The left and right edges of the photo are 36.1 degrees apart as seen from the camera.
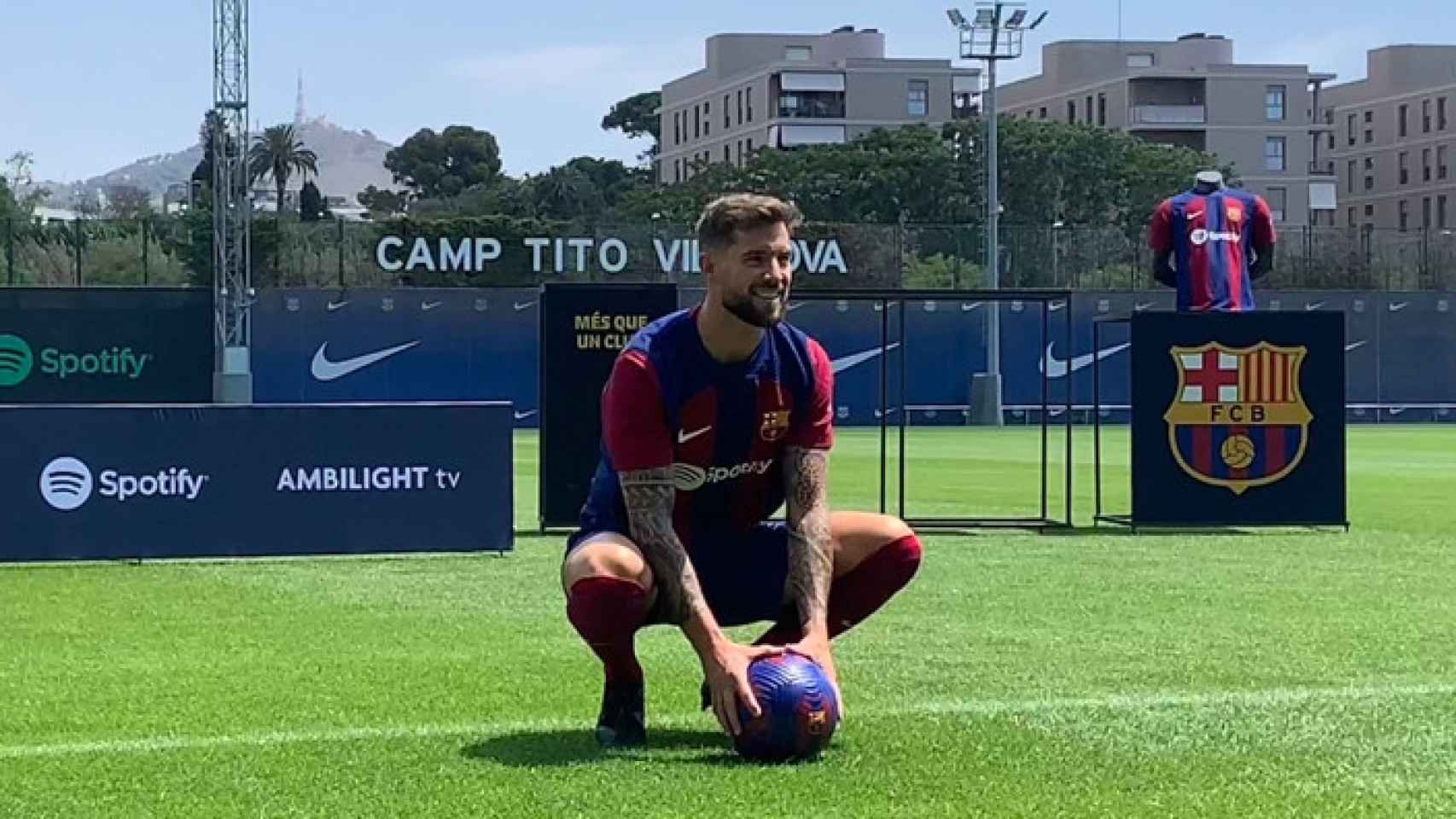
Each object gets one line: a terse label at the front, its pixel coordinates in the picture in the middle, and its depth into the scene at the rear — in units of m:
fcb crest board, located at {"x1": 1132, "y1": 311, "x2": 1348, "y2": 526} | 16.73
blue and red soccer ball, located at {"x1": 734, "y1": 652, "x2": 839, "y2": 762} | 6.39
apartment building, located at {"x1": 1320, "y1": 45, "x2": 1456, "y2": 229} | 113.06
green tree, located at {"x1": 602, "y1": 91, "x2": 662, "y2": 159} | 139.00
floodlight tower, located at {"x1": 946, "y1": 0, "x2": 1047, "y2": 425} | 51.12
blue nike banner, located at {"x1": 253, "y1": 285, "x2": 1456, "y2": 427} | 51.44
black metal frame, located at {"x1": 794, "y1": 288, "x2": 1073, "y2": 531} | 16.67
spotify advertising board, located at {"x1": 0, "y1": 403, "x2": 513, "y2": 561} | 13.91
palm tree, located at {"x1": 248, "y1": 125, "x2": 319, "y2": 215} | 133.00
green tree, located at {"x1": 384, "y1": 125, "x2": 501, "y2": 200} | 144.75
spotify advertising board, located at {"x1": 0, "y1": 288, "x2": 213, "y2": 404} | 47.47
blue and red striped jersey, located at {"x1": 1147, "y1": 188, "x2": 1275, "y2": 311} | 17.61
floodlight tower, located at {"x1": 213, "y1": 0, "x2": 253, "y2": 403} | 43.81
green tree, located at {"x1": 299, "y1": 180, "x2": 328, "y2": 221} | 115.62
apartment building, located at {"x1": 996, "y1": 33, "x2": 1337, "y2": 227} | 109.19
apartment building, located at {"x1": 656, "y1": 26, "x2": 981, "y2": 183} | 110.81
